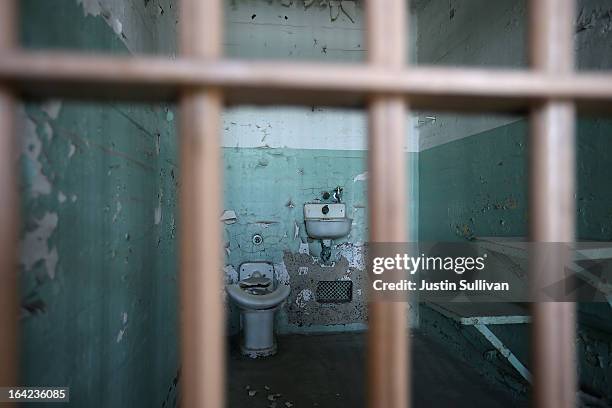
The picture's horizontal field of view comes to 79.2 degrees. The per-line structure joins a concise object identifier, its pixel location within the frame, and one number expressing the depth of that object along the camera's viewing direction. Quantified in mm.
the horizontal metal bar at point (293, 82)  377
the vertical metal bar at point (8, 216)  386
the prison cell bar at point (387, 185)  427
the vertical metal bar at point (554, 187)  444
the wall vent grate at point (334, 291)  3135
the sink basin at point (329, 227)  2812
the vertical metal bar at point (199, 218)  399
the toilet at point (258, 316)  2561
